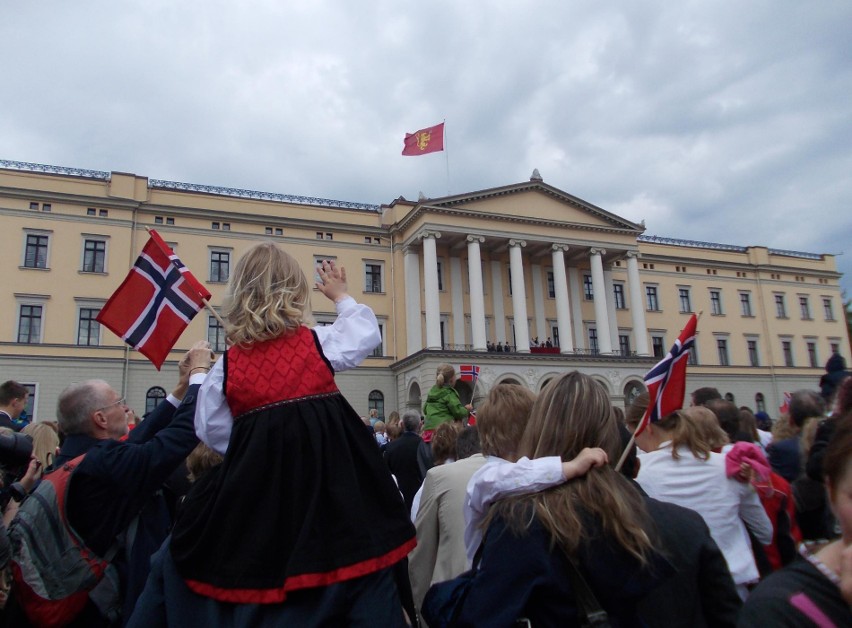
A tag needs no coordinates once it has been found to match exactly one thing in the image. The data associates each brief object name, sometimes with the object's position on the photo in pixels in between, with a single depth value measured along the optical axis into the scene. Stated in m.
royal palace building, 30.61
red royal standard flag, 34.03
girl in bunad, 2.21
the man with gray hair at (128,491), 3.05
